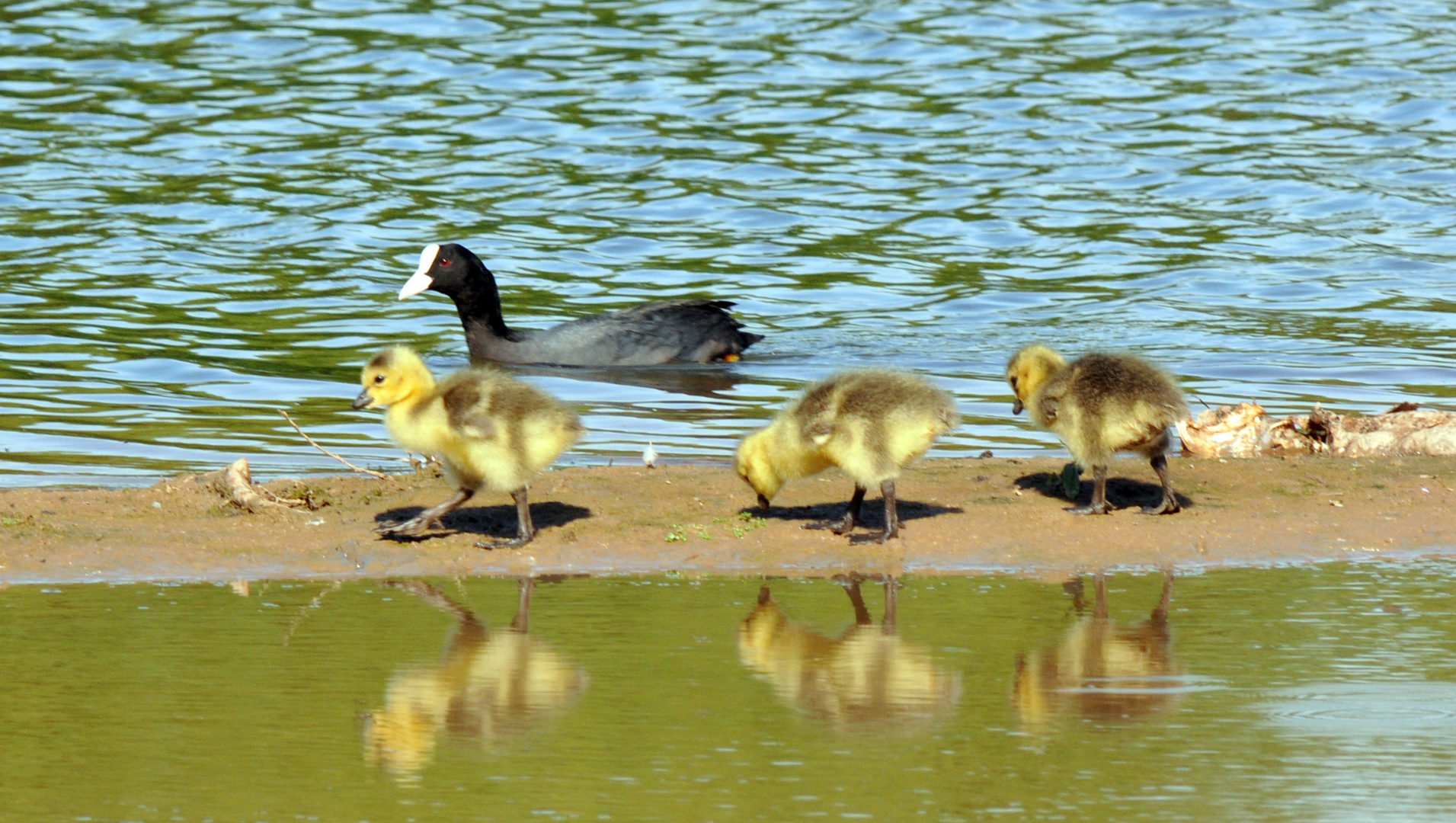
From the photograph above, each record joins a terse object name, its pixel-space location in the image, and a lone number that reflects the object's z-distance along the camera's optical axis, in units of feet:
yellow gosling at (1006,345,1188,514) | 51.55
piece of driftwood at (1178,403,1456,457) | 63.00
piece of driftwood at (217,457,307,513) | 52.75
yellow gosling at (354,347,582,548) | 48.47
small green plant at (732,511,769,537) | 50.50
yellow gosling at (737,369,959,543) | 48.88
